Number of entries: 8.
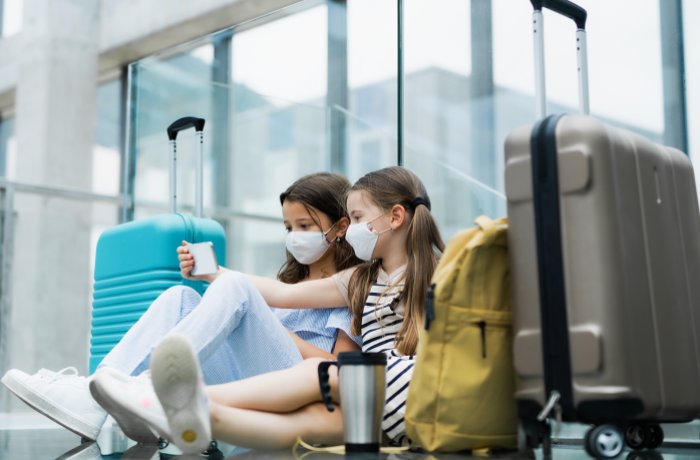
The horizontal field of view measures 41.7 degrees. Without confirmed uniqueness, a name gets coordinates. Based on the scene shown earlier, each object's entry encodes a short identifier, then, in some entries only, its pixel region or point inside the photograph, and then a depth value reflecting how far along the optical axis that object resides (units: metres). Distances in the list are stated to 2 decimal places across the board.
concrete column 5.47
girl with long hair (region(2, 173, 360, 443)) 1.86
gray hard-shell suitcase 1.56
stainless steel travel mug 1.73
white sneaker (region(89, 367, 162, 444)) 1.69
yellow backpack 1.69
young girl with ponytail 1.50
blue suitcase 2.85
